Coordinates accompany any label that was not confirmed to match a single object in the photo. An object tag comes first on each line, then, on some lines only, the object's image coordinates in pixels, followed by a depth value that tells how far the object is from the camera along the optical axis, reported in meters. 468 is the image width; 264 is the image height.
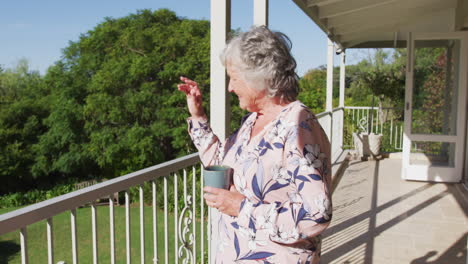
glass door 5.62
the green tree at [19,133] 15.52
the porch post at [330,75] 7.09
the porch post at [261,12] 2.43
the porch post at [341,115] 8.01
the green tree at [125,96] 14.34
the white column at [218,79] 2.00
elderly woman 1.00
